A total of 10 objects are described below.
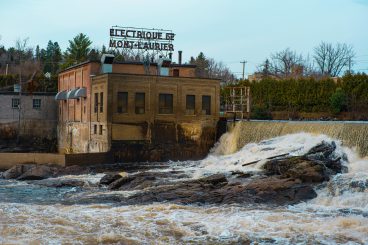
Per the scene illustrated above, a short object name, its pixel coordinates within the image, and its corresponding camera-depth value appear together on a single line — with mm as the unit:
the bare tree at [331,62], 90812
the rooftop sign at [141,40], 47688
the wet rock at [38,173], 29906
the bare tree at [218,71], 115225
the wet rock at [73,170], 31175
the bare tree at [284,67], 92688
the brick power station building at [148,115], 36562
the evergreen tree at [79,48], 75681
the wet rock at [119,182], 25573
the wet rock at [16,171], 30547
